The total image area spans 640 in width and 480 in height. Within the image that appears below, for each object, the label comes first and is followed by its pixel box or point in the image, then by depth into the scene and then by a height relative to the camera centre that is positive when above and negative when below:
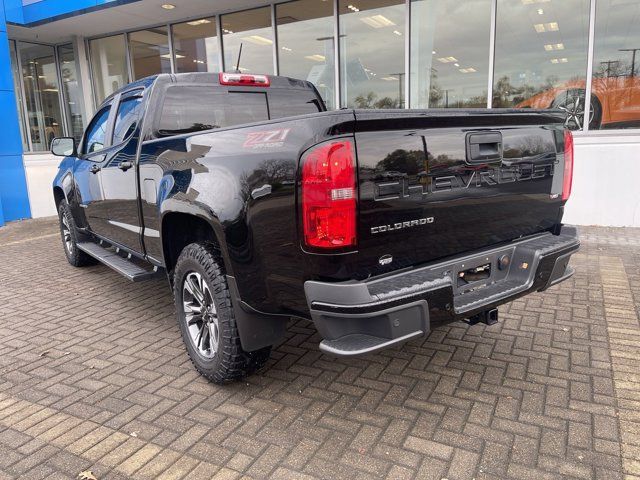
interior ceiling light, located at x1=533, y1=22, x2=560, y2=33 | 7.61 +1.50
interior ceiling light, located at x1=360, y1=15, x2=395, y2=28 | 8.90 +1.99
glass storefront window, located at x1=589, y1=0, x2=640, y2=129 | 7.17 +0.83
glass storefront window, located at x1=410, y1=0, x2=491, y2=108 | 8.16 +1.30
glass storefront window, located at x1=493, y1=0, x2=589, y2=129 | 7.50 +1.09
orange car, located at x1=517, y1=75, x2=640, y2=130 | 7.25 +0.34
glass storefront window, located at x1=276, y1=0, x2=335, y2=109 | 9.45 +1.83
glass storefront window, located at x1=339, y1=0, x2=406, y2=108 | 8.84 +1.45
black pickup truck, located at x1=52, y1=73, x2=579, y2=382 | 2.26 -0.44
